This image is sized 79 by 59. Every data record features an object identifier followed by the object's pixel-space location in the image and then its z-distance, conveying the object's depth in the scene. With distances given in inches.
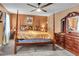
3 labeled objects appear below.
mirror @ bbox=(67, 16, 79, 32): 84.1
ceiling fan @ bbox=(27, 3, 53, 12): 83.3
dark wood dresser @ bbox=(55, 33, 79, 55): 77.0
